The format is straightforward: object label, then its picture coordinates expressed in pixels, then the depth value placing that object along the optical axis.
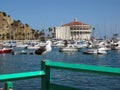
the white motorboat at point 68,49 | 122.51
